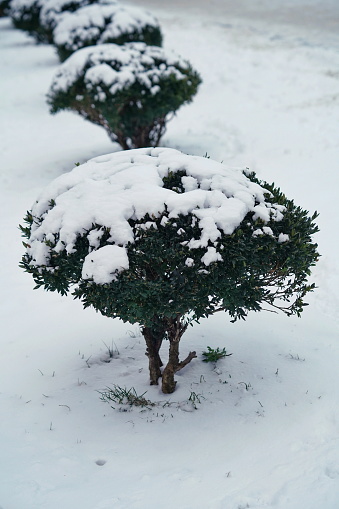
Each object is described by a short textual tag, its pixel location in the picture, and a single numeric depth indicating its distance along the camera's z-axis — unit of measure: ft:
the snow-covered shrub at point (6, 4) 84.28
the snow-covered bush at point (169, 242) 11.50
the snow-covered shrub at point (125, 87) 30.42
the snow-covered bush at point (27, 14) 73.05
